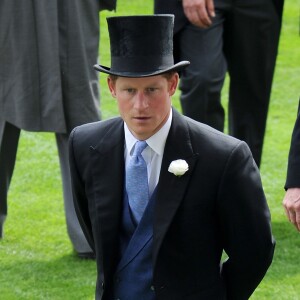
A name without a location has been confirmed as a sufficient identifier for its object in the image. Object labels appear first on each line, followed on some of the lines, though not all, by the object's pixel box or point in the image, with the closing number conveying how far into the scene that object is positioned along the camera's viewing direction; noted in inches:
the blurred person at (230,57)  576.4
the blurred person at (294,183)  386.6
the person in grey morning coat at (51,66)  514.0
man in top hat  352.2
